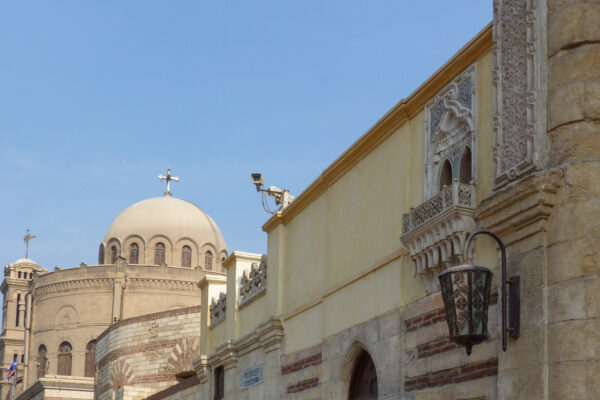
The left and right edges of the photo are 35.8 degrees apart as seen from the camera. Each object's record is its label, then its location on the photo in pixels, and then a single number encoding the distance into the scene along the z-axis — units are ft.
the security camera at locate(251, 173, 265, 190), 48.26
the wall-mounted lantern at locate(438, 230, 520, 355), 22.34
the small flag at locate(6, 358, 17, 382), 133.02
